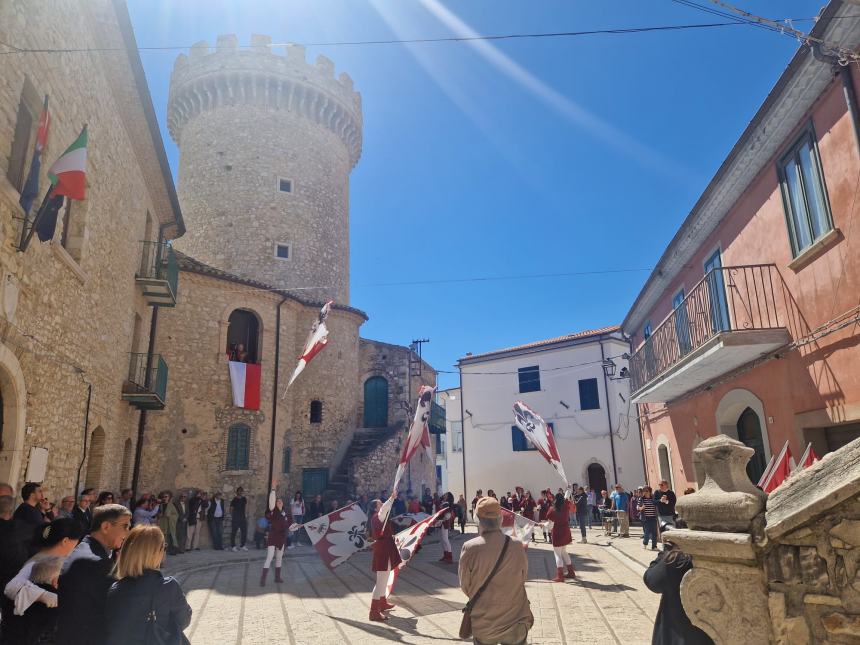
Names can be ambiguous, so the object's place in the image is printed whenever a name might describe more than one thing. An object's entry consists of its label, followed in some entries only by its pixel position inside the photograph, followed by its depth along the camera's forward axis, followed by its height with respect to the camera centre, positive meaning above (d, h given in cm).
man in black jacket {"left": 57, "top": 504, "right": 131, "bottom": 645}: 323 -62
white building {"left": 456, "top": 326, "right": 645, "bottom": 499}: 2655 +305
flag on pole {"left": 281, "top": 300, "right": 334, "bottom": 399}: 1612 +378
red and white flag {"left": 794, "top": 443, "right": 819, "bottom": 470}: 782 +20
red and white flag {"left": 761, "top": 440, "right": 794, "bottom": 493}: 790 +3
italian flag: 754 +402
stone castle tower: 2550 +1426
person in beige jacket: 414 -79
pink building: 728 +305
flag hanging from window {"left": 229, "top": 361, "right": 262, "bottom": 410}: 1947 +326
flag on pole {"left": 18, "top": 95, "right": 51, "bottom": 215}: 753 +402
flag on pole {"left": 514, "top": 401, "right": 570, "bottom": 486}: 1270 +102
